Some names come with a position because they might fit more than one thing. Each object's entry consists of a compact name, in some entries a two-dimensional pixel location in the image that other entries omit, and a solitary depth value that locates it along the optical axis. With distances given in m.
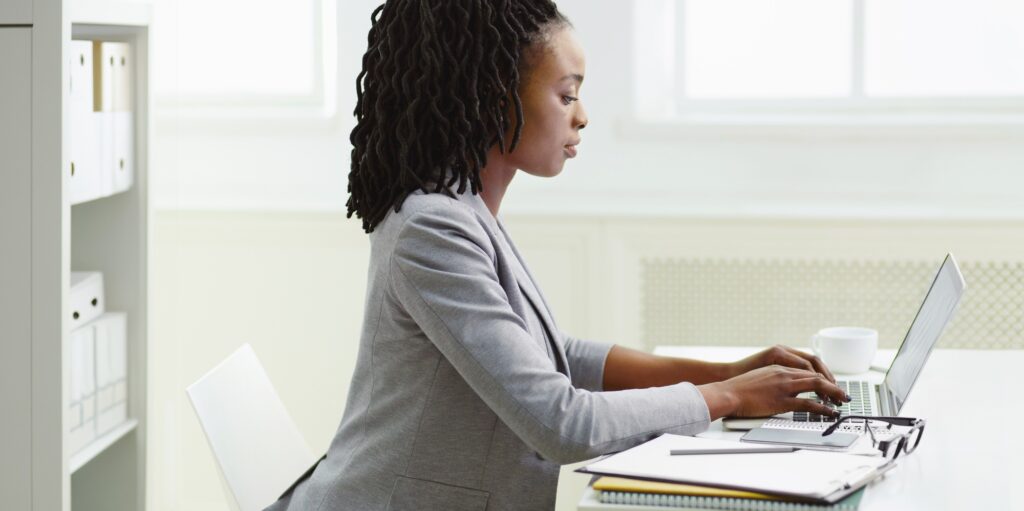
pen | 2.84
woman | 2.86
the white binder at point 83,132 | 3.63
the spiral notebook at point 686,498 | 2.70
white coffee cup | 3.41
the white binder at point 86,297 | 3.73
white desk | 2.79
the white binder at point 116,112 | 3.74
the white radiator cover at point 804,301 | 4.35
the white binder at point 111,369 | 3.78
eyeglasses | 2.87
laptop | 3.02
